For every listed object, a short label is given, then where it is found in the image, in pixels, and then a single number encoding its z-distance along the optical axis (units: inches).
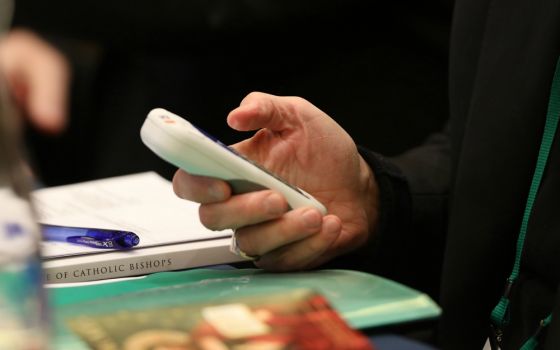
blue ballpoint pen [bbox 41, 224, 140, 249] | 64.8
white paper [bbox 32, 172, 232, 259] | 65.6
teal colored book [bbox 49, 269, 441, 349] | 58.6
